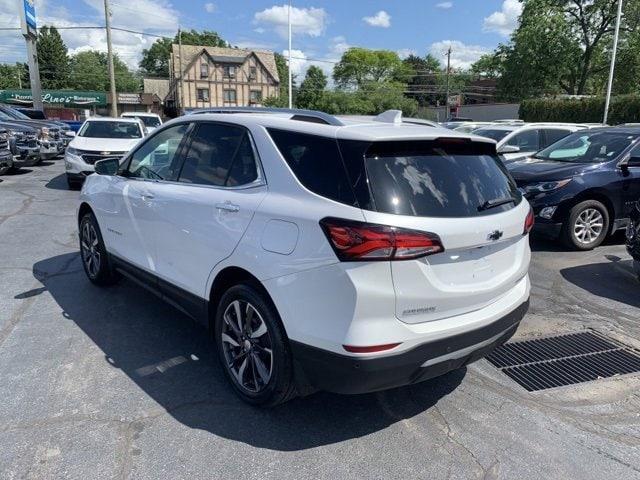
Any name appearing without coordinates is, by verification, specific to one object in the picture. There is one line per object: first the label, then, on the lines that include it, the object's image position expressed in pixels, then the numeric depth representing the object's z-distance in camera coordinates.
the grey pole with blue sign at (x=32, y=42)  28.50
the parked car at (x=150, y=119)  23.55
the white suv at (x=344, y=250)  2.52
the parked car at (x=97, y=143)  11.71
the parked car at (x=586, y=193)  6.98
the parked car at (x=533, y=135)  11.65
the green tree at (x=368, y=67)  114.25
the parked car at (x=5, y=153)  12.59
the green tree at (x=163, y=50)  114.87
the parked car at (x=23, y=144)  14.02
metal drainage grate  3.70
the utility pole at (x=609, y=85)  26.92
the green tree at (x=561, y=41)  42.19
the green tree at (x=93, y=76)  97.94
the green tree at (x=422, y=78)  108.44
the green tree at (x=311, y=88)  71.75
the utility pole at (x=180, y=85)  67.88
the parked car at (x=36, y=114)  21.48
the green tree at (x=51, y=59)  90.88
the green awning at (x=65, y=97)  65.00
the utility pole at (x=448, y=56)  68.86
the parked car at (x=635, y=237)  5.43
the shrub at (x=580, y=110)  28.36
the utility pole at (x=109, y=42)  33.56
